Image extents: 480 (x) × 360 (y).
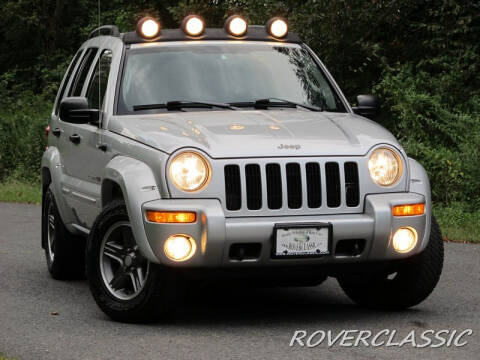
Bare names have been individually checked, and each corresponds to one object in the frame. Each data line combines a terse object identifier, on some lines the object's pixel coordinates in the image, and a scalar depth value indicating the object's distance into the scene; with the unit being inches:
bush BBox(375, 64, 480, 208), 591.2
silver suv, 278.8
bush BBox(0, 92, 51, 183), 878.4
